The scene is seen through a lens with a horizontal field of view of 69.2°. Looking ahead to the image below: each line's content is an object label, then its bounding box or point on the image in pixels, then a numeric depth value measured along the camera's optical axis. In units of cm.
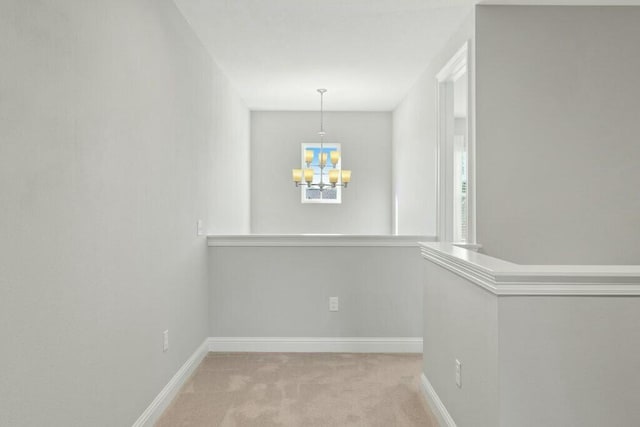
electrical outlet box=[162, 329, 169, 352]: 274
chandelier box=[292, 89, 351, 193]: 523
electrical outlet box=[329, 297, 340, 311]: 387
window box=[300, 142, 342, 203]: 685
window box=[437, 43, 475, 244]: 384
